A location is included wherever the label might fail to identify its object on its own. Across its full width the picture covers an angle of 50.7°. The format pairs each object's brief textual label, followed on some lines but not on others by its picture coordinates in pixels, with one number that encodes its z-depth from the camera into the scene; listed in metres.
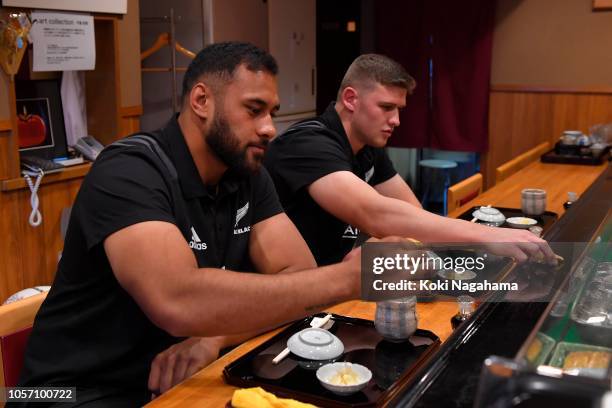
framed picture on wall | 3.42
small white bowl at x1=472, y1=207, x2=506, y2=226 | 2.71
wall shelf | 3.12
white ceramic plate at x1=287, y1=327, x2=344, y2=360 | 1.39
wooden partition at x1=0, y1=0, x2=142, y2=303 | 3.13
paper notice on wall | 3.27
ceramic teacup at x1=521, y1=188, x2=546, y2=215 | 2.87
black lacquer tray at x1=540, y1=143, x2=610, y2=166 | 4.49
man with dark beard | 1.38
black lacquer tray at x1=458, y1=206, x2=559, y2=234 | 2.75
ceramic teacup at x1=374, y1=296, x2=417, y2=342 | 1.47
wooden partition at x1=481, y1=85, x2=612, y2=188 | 5.60
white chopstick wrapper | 1.60
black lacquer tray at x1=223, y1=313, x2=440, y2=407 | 1.26
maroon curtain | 5.85
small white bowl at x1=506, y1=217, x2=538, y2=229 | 2.67
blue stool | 6.11
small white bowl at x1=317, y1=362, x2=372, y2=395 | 1.25
